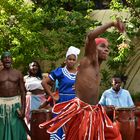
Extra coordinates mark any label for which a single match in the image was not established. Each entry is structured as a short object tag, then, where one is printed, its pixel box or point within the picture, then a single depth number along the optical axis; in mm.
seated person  10132
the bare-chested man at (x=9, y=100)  9175
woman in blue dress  8531
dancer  6575
